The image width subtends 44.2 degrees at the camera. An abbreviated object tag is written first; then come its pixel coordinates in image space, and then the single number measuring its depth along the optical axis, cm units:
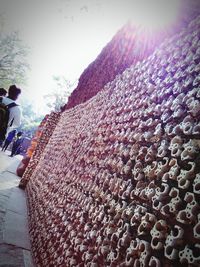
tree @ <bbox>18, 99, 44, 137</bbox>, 5789
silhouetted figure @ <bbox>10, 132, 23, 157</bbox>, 1535
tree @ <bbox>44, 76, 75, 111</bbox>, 4105
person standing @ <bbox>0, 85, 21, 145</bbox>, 344
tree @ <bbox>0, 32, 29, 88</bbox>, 2827
